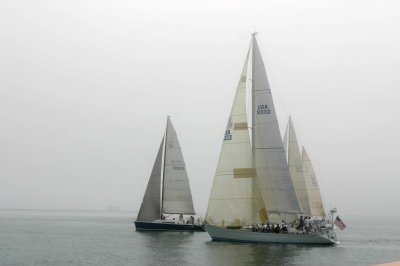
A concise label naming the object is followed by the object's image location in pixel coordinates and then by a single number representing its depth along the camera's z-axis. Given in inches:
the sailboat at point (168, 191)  2551.7
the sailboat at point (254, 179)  1838.1
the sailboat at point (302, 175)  2401.6
